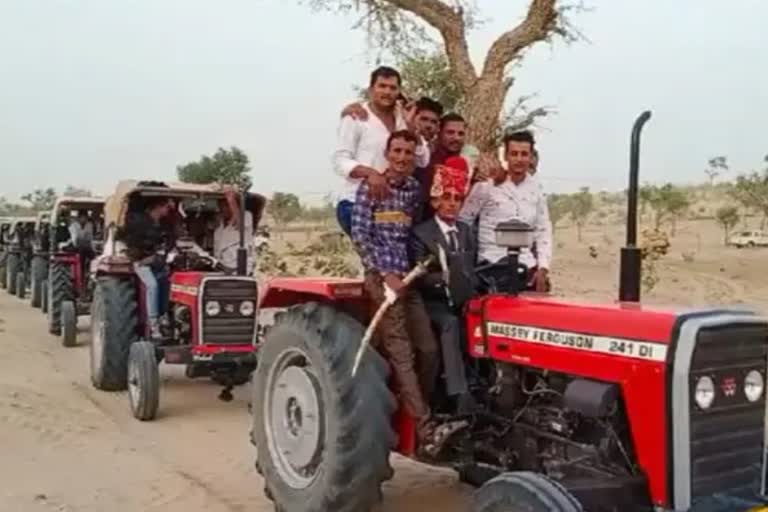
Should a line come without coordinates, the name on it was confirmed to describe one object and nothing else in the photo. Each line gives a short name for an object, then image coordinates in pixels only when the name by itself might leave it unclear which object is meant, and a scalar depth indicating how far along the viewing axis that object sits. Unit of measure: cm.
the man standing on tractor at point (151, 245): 905
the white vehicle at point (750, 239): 3136
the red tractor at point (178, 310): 836
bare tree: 1192
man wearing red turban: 445
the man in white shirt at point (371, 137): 491
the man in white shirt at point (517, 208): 514
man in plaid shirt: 453
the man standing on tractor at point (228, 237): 988
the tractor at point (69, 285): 1239
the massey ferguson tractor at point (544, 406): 356
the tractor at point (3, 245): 2228
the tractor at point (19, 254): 2045
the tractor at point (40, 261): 1700
